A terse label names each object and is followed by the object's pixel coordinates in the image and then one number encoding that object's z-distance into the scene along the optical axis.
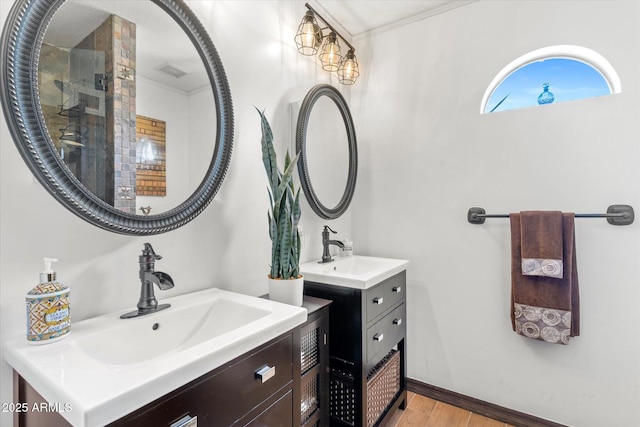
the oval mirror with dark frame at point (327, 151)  1.82
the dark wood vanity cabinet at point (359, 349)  1.45
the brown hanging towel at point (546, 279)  1.61
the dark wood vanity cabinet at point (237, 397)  0.65
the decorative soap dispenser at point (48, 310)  0.74
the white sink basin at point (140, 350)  0.56
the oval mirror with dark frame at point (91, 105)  0.79
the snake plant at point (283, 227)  1.28
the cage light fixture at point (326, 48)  1.78
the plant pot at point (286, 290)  1.25
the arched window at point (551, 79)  1.71
